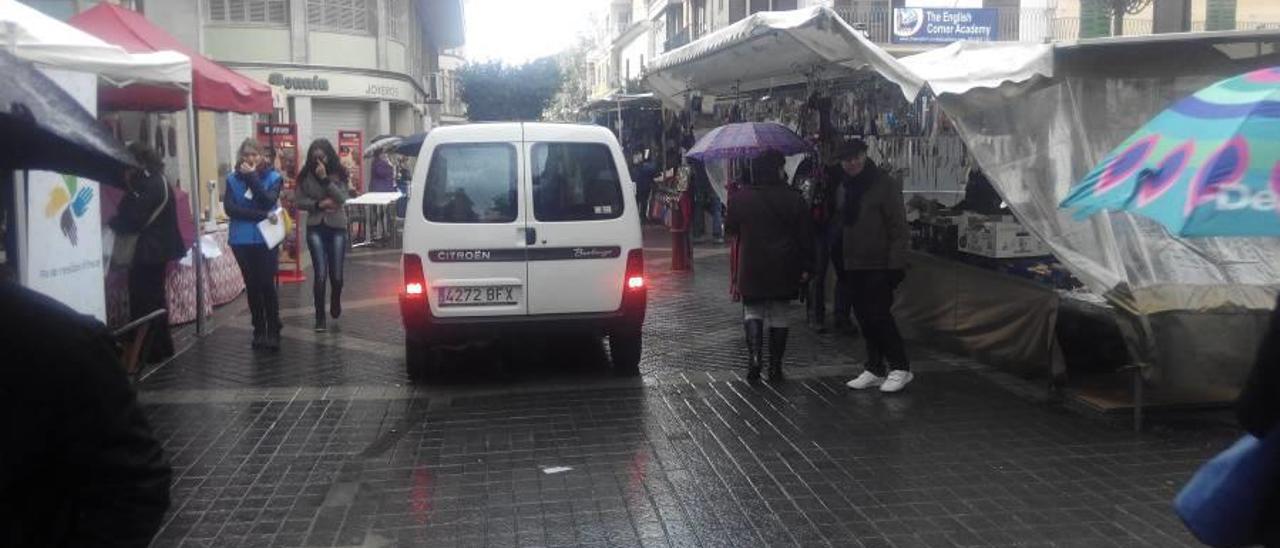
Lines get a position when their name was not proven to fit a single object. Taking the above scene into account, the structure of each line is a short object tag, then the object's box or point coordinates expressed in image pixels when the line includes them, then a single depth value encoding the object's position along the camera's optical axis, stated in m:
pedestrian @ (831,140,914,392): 7.18
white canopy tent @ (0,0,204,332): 6.28
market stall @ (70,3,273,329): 10.05
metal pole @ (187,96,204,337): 10.00
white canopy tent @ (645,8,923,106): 7.71
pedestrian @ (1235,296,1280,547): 2.22
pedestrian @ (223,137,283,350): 8.89
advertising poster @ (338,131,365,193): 25.16
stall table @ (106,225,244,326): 9.22
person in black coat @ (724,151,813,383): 7.55
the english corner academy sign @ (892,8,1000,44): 32.66
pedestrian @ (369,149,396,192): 20.58
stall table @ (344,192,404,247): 19.74
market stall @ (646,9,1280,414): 6.41
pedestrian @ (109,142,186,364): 8.50
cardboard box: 7.99
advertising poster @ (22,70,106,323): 6.58
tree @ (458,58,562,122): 51.28
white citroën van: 7.38
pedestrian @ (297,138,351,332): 9.77
